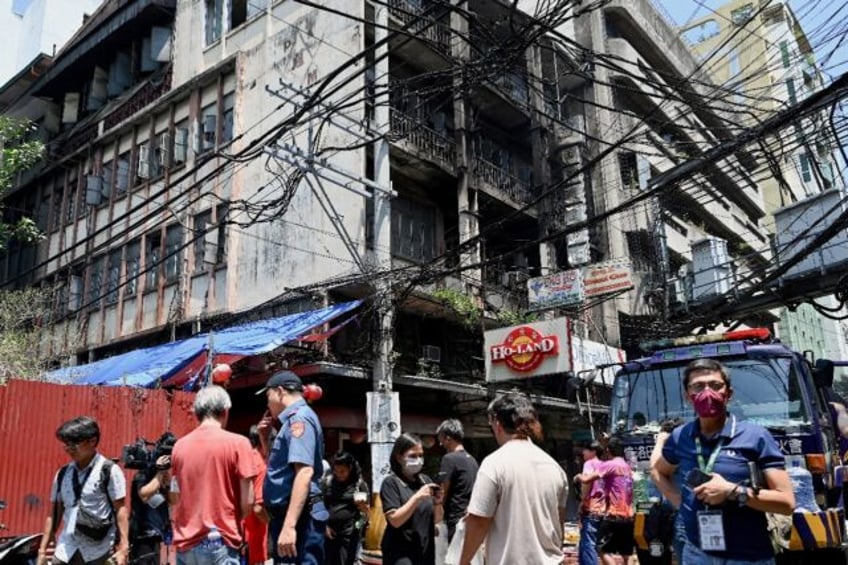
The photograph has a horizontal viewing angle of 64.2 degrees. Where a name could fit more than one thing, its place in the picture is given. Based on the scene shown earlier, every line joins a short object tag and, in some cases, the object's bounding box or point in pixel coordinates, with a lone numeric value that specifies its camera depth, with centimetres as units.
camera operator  602
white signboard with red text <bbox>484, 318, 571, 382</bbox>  1496
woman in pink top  699
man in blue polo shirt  304
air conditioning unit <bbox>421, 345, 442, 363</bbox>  1686
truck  597
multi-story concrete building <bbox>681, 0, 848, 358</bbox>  3459
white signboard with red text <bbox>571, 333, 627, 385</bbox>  1566
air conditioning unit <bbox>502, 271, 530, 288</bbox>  2047
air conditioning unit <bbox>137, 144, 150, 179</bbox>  2020
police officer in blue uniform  380
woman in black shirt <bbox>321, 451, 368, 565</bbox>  632
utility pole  1212
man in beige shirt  332
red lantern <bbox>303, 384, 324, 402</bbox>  618
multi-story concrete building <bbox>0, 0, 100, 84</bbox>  2617
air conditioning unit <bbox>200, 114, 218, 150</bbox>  1877
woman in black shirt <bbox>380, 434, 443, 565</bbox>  462
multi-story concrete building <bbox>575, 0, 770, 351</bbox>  2248
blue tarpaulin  1215
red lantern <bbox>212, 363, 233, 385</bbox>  820
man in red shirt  389
